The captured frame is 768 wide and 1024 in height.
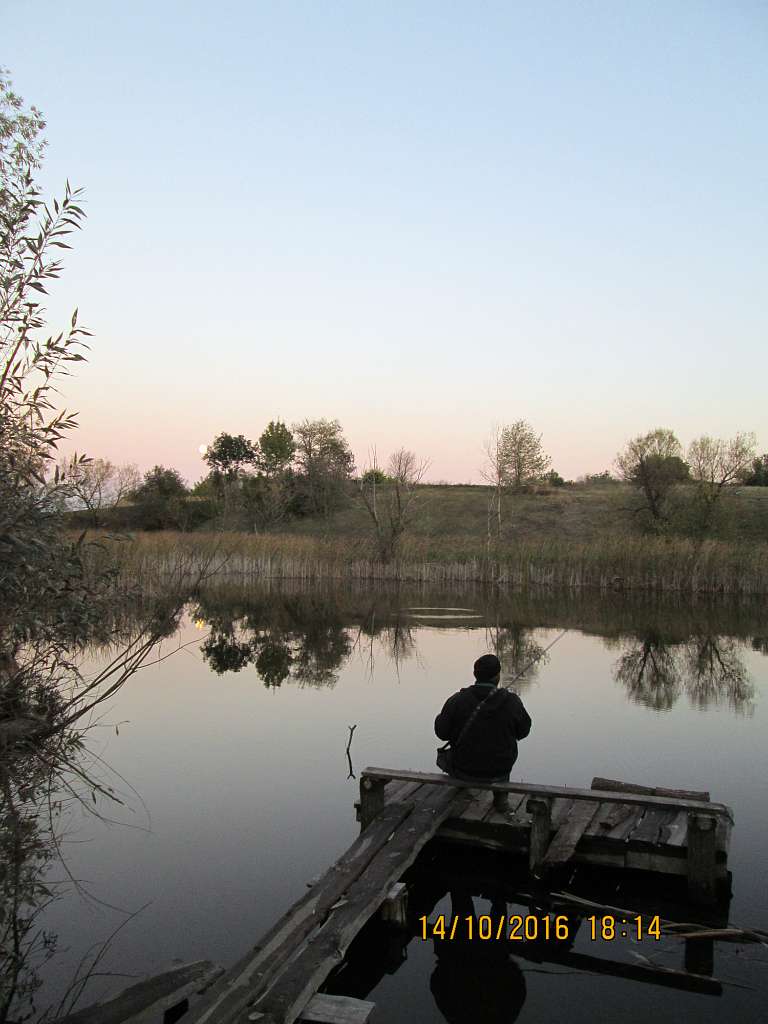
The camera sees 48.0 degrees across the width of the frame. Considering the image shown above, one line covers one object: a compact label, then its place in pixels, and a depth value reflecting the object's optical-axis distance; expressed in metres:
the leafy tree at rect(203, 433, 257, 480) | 61.25
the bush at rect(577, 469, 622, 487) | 62.17
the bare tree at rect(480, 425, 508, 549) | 43.03
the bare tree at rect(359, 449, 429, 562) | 30.95
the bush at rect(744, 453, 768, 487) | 54.91
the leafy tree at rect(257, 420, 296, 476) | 61.06
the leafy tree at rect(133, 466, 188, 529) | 42.91
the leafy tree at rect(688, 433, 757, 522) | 39.28
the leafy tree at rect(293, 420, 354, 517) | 52.91
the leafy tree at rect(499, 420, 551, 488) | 54.56
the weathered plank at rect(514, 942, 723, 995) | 4.58
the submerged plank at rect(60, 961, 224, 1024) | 3.87
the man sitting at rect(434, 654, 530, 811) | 6.16
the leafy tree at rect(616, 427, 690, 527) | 41.25
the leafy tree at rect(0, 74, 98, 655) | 5.38
